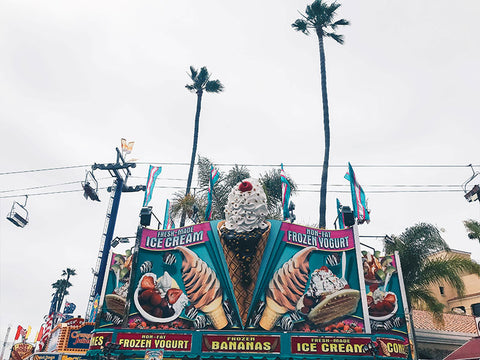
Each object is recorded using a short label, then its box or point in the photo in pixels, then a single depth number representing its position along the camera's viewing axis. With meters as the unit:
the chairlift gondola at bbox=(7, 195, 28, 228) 22.44
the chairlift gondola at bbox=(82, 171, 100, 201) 29.34
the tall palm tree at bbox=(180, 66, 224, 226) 38.25
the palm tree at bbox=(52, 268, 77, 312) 77.80
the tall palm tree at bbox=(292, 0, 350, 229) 31.78
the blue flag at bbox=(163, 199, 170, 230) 25.67
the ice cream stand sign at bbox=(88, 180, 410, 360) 16.52
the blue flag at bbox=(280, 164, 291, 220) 21.94
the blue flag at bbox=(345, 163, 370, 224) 20.64
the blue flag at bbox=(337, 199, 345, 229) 21.89
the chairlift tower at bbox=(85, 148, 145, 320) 27.97
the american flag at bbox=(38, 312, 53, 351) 28.86
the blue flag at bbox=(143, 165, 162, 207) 24.36
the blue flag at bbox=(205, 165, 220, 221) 22.08
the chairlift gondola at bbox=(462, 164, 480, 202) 21.33
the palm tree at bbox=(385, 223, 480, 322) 21.88
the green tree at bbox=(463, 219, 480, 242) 25.81
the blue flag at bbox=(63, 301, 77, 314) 40.47
